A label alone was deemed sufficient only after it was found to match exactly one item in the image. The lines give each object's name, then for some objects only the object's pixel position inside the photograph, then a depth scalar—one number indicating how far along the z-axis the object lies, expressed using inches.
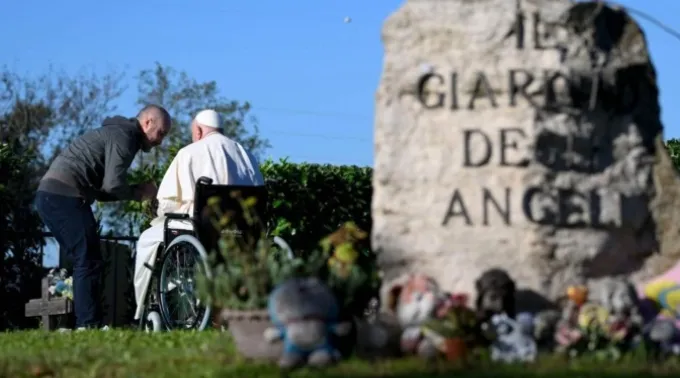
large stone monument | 255.3
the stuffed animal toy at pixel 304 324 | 227.5
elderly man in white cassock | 406.0
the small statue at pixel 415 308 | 237.1
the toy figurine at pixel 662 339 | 240.2
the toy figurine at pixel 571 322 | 239.9
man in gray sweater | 401.1
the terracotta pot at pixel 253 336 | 237.8
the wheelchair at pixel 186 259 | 385.1
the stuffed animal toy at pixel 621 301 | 243.3
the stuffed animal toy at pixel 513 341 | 235.5
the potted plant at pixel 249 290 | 240.2
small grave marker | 468.1
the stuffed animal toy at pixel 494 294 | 241.8
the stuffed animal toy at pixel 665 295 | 259.8
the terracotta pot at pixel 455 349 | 231.5
